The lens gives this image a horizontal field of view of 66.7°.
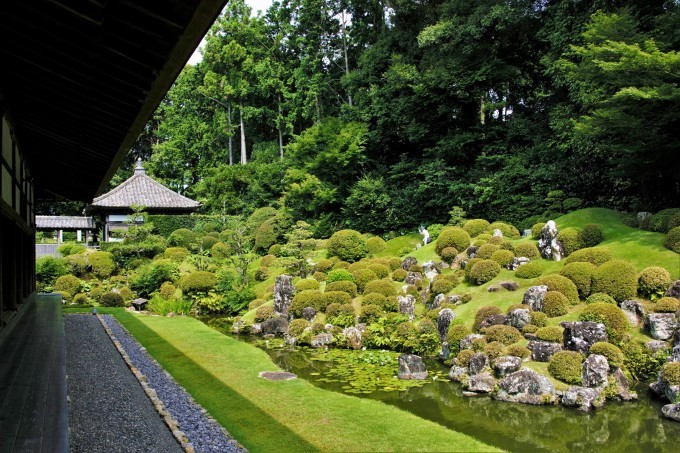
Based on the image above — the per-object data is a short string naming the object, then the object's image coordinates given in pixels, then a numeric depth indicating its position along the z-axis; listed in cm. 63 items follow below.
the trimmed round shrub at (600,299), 1237
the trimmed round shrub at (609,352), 1044
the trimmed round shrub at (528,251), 1595
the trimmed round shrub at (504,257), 1602
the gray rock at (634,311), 1183
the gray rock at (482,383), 1034
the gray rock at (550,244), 1544
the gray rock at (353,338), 1447
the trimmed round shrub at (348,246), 2131
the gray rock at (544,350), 1113
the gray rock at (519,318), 1245
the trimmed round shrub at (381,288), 1648
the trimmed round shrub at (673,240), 1345
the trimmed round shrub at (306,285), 1780
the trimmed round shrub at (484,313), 1323
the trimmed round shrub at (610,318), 1136
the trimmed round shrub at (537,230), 1731
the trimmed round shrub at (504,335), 1198
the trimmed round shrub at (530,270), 1478
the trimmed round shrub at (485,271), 1559
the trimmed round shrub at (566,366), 1023
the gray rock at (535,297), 1293
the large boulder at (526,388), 971
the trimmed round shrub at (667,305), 1145
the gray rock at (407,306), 1566
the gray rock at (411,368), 1123
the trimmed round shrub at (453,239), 1859
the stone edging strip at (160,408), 640
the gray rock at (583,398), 936
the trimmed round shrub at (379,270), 1833
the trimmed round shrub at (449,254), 1814
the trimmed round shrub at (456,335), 1293
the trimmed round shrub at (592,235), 1538
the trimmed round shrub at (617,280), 1248
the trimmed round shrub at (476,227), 1950
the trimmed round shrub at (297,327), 1534
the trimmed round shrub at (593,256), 1359
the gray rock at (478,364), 1112
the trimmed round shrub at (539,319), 1224
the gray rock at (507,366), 1061
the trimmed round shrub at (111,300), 2167
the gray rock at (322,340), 1470
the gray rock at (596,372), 985
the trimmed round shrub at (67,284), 2245
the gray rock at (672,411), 867
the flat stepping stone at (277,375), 1053
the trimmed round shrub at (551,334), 1143
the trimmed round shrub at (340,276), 1808
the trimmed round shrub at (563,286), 1297
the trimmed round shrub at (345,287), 1708
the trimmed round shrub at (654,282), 1219
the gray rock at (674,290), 1191
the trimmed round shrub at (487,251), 1662
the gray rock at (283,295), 1742
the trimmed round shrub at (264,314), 1727
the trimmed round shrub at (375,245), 2258
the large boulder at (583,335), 1101
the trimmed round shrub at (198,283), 2150
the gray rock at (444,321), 1380
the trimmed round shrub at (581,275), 1307
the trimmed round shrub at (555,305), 1256
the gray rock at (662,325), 1108
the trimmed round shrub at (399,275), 1805
